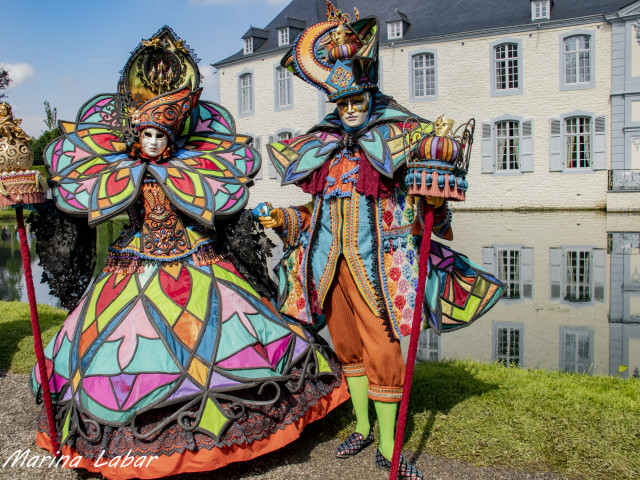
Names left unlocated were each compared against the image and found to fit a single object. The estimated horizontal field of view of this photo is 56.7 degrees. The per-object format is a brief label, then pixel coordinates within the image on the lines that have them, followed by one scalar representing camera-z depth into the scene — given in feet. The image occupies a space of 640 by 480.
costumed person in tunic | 10.83
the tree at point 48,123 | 133.40
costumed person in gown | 9.84
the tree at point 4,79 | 61.33
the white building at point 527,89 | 63.05
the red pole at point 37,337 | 10.08
